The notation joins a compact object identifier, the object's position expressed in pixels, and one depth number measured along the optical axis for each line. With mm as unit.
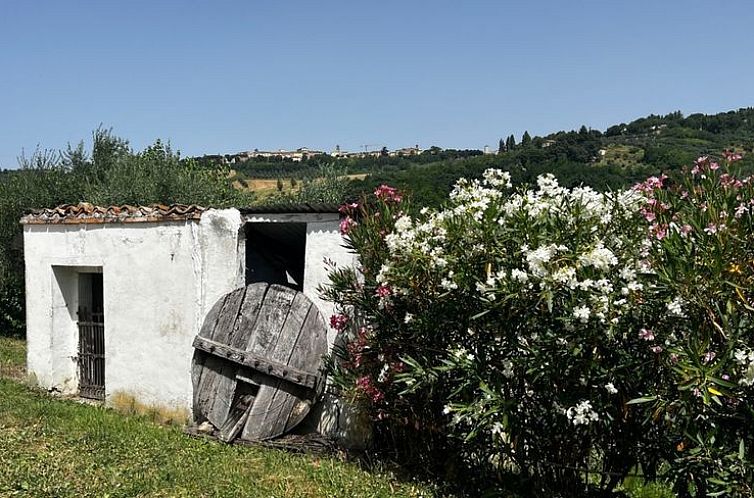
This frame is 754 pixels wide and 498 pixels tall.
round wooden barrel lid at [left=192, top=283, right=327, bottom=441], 6832
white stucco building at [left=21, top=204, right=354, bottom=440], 7535
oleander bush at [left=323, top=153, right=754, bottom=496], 3920
